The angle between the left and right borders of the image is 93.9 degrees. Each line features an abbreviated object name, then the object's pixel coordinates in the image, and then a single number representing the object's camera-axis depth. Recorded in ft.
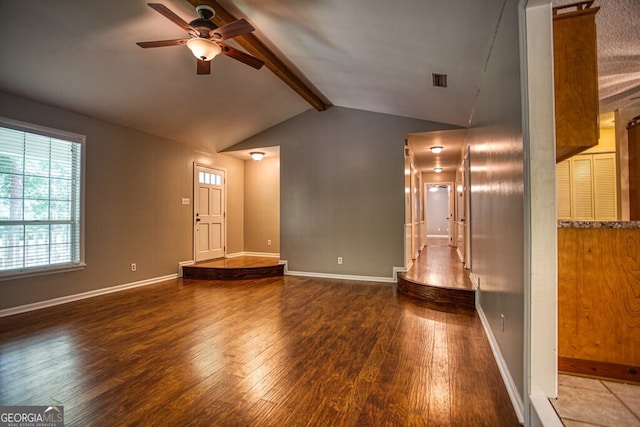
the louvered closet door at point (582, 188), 17.34
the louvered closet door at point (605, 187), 16.92
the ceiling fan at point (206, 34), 8.29
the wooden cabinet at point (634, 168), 11.30
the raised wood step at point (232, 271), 17.88
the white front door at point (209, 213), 19.86
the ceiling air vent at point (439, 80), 10.79
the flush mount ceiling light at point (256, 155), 20.88
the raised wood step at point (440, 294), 12.25
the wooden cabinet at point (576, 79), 4.99
